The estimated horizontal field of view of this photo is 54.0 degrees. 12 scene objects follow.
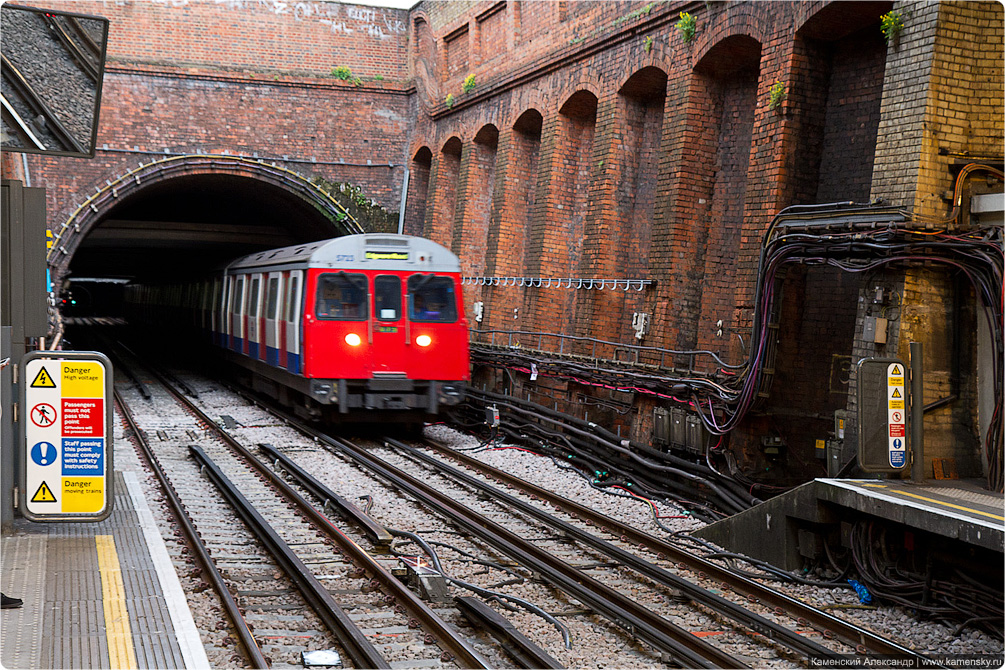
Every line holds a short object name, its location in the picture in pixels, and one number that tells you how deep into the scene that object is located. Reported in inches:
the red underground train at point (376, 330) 572.1
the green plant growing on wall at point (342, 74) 975.6
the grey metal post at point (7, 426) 276.4
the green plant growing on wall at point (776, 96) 483.8
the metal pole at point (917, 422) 331.9
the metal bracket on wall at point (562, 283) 606.4
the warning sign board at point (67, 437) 274.5
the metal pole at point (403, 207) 995.3
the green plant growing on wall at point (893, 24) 399.2
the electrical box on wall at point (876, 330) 374.9
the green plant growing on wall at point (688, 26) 560.7
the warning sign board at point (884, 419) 327.6
